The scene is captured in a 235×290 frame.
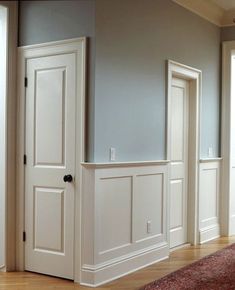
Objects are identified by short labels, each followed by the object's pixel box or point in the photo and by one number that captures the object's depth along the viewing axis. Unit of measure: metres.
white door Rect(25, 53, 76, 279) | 3.91
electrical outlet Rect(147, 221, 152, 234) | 4.45
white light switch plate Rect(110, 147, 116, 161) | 3.93
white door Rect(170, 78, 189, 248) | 5.10
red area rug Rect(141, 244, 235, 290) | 3.71
